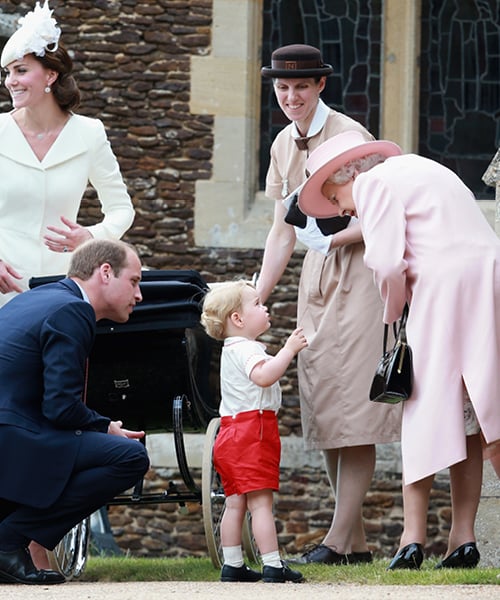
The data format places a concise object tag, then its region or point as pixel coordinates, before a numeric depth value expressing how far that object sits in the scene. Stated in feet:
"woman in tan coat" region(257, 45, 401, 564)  38.83
